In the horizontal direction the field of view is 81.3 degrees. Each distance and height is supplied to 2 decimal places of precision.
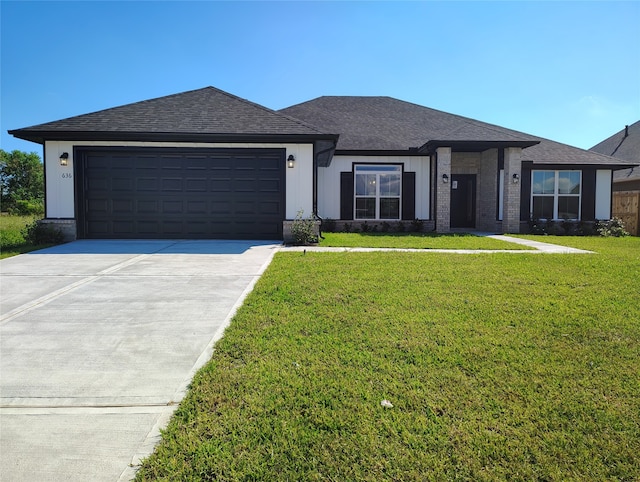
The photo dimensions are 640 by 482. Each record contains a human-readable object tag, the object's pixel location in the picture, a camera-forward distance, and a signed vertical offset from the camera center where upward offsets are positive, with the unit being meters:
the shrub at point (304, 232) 10.31 -0.34
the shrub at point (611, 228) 14.96 -0.29
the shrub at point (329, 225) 14.96 -0.20
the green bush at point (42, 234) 10.58 -0.42
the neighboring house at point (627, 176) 15.80 +2.27
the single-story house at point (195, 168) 10.78 +1.58
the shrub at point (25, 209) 30.27 +0.84
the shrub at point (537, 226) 15.02 -0.22
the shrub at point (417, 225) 14.87 -0.19
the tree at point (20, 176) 38.20 +4.50
